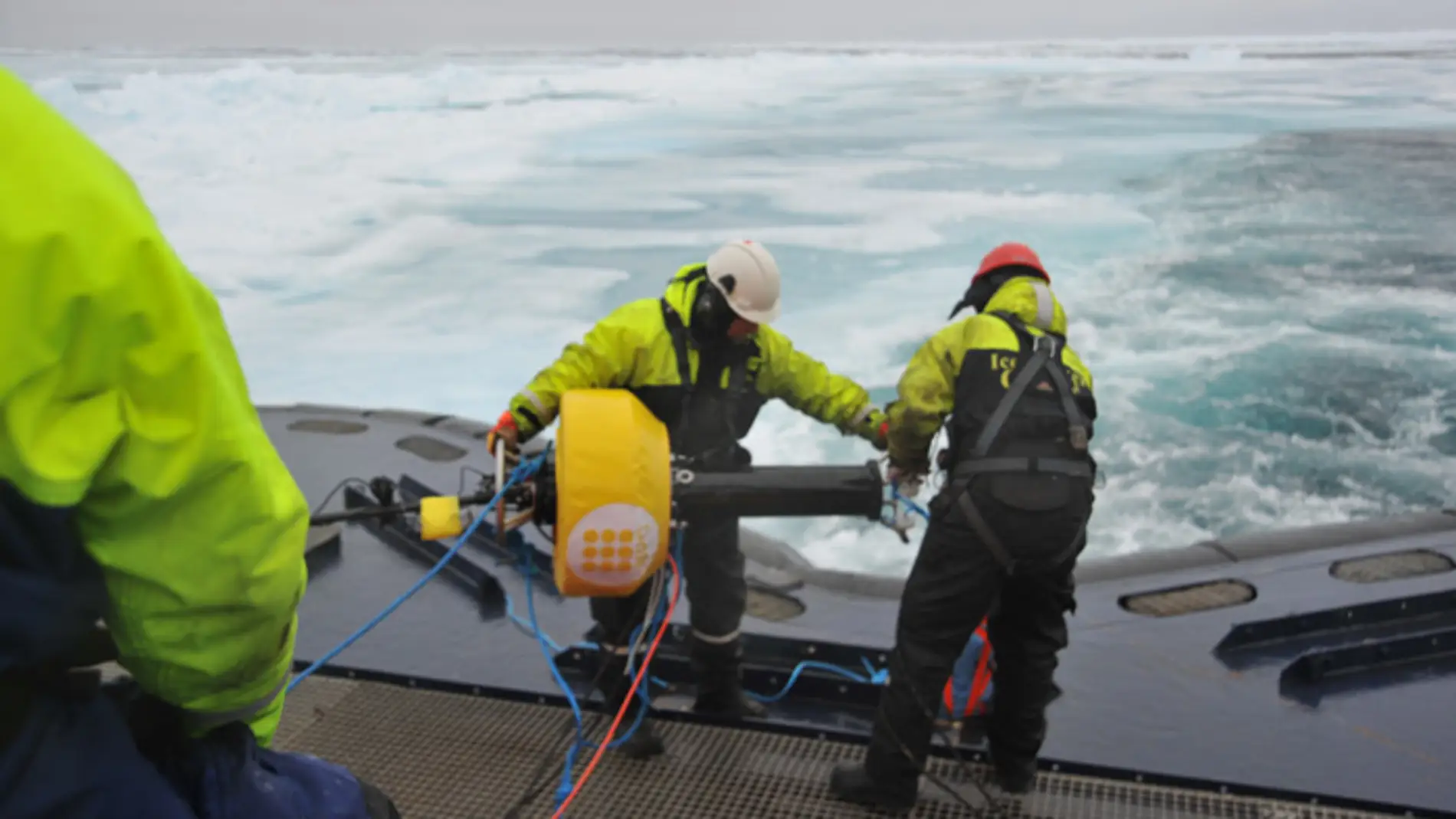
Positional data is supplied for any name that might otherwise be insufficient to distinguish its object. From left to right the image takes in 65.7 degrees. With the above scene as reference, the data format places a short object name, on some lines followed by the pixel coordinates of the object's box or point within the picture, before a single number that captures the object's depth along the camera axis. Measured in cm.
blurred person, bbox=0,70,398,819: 75
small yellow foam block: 209
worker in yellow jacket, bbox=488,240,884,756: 241
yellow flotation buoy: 196
